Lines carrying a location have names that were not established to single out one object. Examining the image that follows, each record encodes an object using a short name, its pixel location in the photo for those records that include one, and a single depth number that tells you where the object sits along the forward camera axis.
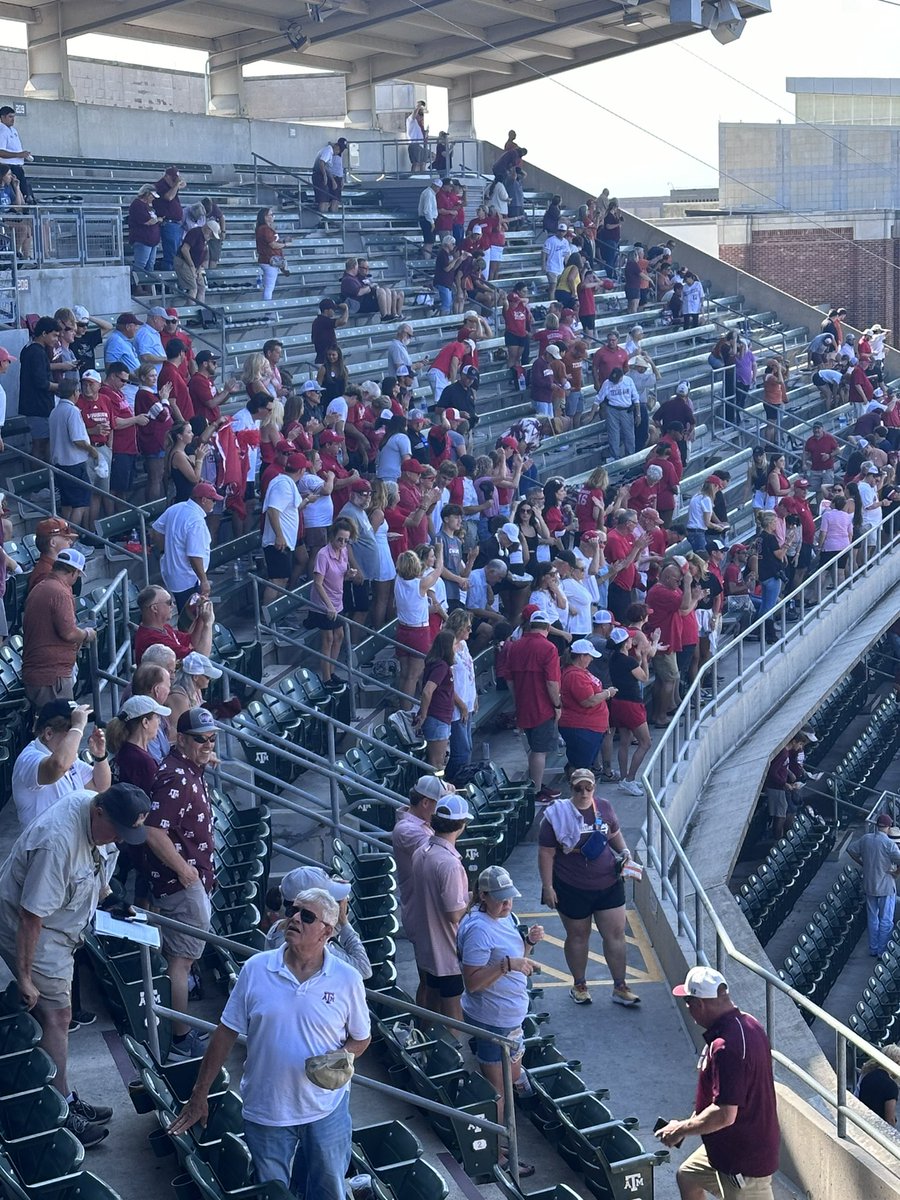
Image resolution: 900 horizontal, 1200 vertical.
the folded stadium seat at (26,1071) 6.36
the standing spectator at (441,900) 8.10
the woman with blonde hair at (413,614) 12.66
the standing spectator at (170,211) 18.27
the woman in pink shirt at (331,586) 12.54
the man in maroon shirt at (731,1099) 6.59
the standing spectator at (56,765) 7.09
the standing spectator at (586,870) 9.40
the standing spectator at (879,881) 16.56
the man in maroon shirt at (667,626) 14.05
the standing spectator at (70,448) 12.43
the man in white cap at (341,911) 6.08
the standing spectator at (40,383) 12.99
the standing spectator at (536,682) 12.15
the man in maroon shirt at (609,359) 20.61
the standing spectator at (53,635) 9.03
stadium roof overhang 26.77
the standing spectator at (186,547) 11.39
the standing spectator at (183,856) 7.32
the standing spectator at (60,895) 6.31
